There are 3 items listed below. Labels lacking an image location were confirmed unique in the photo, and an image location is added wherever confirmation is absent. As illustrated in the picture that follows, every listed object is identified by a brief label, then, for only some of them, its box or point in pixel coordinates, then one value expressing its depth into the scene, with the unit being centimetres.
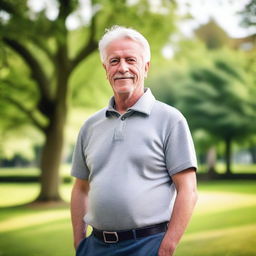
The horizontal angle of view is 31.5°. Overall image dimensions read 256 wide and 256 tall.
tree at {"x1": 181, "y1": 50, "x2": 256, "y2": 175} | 2497
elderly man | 195
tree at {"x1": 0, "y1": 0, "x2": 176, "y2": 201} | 1187
